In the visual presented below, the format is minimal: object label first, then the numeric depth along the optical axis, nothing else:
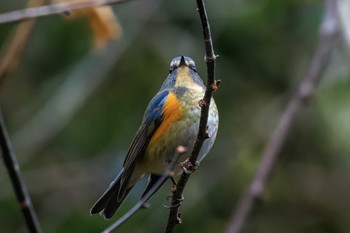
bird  7.68
